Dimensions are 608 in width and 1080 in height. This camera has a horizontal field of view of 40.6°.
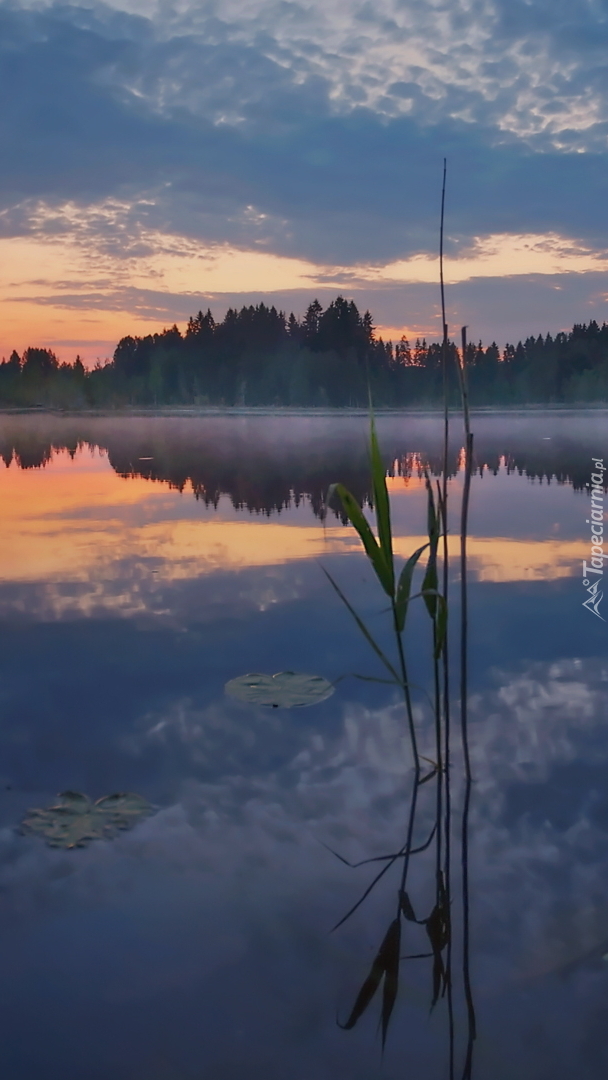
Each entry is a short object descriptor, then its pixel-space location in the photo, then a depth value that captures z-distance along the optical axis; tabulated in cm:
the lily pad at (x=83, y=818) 263
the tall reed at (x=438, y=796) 204
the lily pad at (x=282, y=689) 372
